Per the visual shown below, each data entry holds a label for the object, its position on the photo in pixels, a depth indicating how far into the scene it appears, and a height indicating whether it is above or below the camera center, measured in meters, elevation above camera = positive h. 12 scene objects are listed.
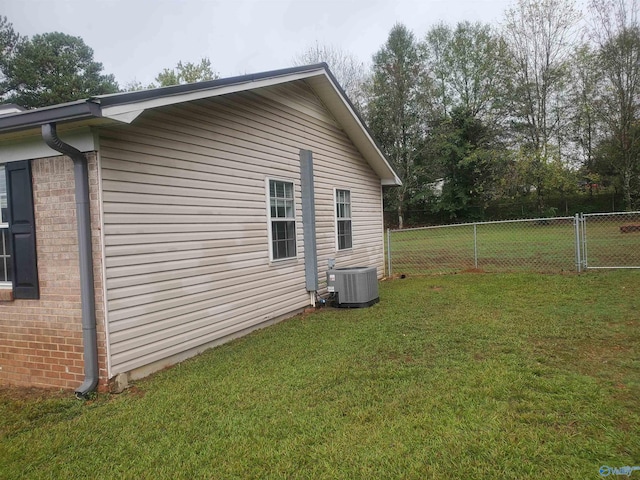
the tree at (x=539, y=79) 23.72 +9.05
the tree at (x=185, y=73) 35.47 +14.76
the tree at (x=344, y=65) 28.89 +12.46
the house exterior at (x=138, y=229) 3.87 +0.09
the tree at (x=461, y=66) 31.88 +13.46
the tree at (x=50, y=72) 26.23 +11.60
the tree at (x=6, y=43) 26.19 +13.69
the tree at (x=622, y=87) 20.94 +7.19
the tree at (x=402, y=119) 31.08 +8.49
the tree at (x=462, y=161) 29.30 +4.70
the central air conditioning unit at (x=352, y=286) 7.38 -1.09
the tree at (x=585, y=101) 23.39 +7.34
